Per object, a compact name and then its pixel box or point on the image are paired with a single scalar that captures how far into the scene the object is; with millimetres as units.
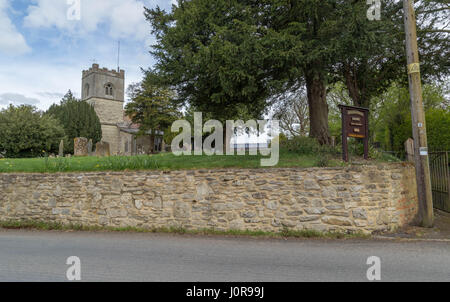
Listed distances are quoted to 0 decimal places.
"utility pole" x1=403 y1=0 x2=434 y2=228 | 7457
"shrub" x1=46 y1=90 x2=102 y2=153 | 37000
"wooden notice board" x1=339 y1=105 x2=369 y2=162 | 8128
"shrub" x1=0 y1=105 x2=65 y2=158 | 21922
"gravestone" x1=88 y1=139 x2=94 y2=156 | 20619
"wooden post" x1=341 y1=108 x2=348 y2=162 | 8065
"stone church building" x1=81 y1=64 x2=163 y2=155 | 47306
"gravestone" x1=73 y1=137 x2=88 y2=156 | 17969
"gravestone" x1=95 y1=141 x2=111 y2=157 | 16594
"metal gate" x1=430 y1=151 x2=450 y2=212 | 9422
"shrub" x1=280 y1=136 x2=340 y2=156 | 10072
